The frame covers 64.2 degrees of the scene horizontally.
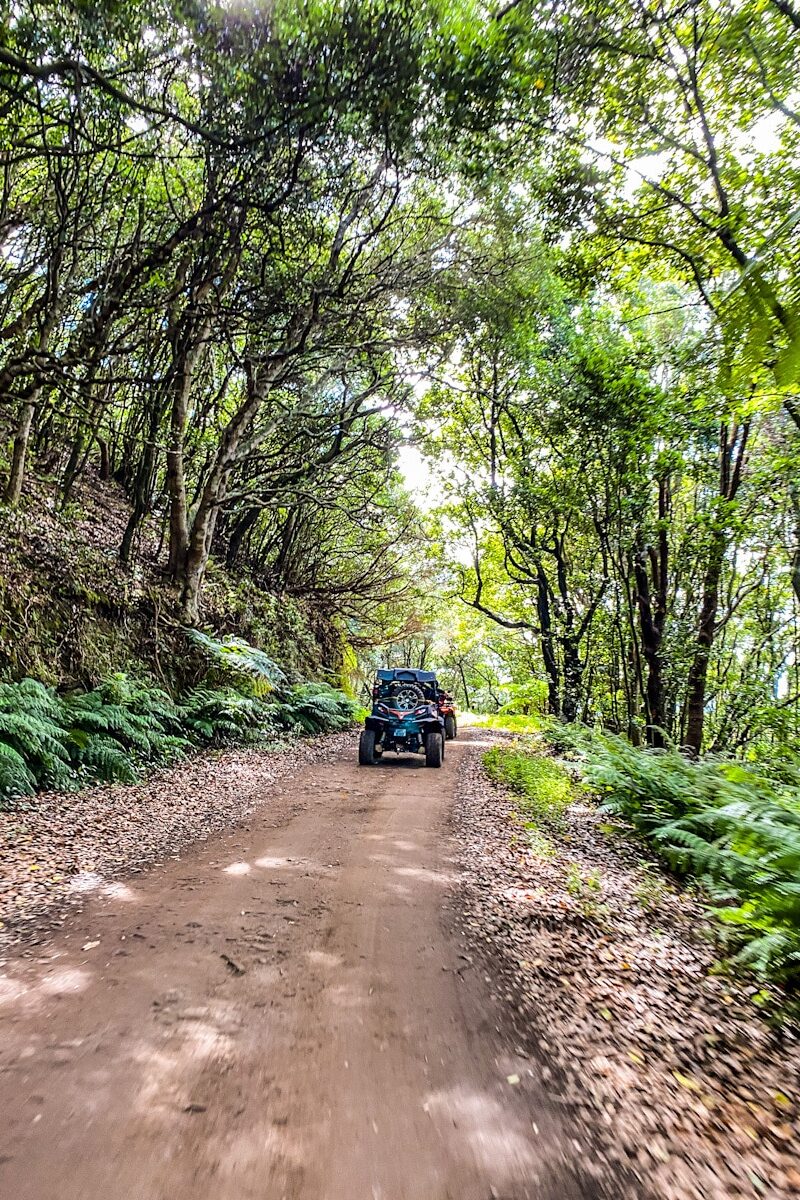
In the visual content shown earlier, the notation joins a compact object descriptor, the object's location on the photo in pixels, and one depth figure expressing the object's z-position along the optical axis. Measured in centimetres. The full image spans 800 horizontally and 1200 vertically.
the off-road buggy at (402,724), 1201
